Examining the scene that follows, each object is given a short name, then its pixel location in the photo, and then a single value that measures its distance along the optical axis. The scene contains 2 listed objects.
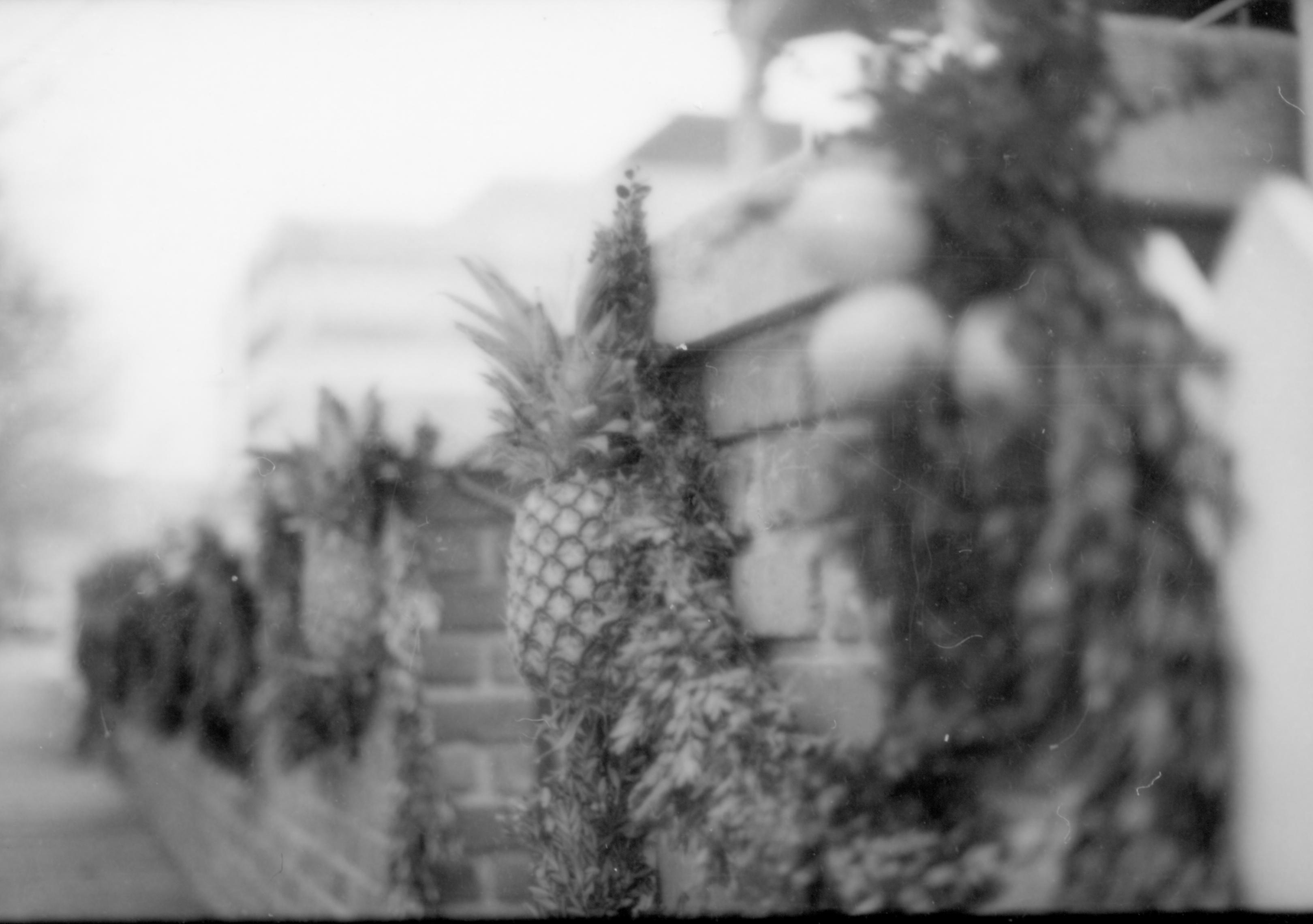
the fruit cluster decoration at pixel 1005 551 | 1.37
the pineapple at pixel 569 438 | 1.54
